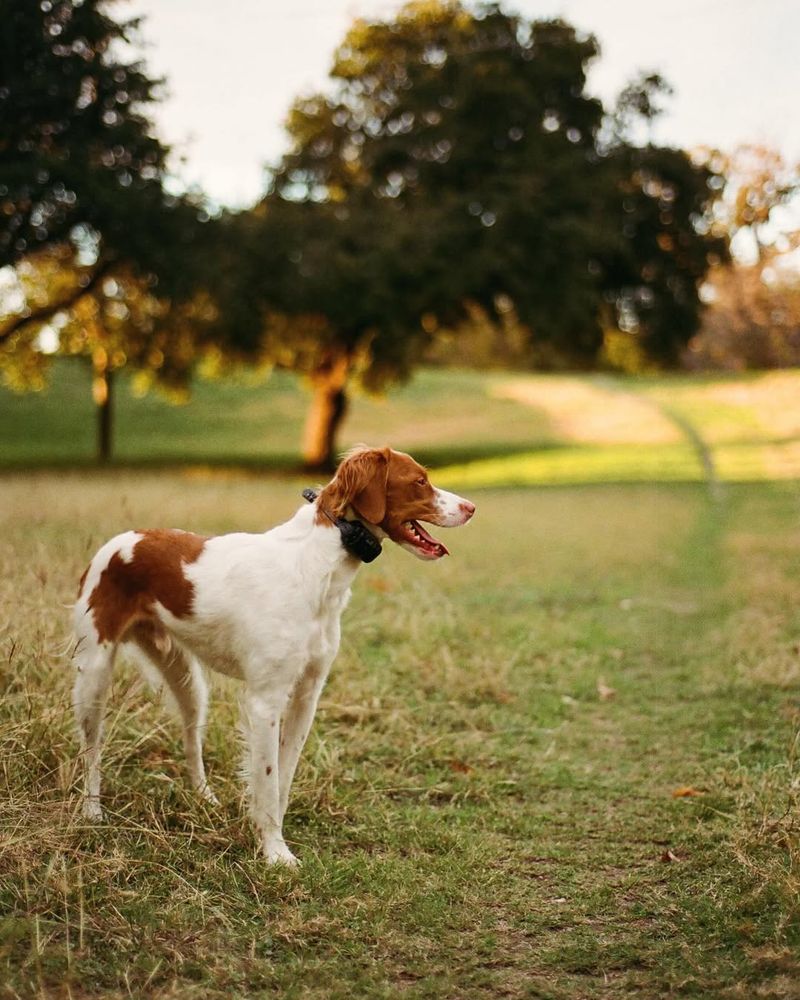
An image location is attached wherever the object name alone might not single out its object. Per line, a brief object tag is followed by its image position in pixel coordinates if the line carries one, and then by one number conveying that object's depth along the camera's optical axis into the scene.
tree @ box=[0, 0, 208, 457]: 15.19
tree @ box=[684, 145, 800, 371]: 17.36
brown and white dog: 4.05
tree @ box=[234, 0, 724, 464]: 21.78
